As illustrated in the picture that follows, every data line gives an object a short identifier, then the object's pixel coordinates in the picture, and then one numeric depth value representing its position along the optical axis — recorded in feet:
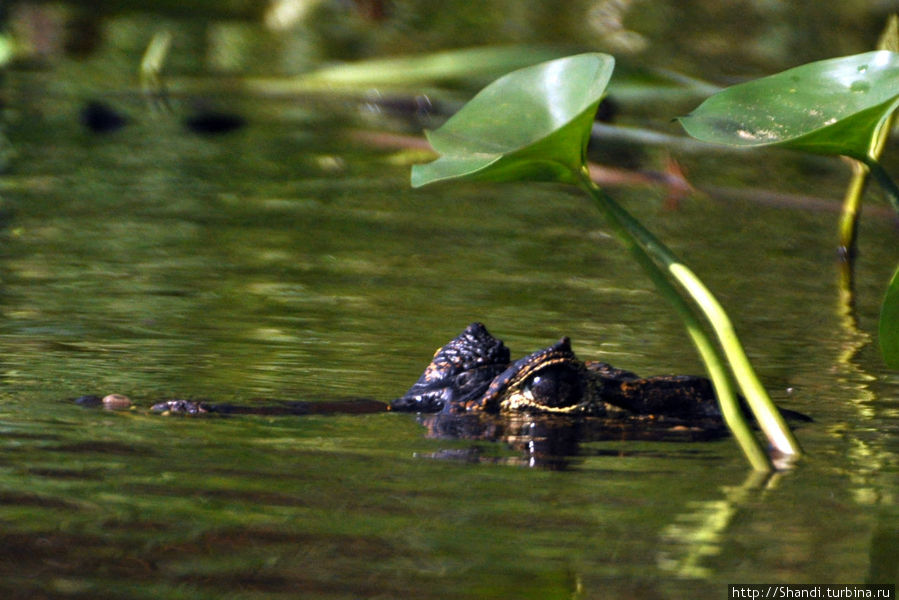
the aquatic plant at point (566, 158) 16.98
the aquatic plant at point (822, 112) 17.33
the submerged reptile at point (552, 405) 20.58
